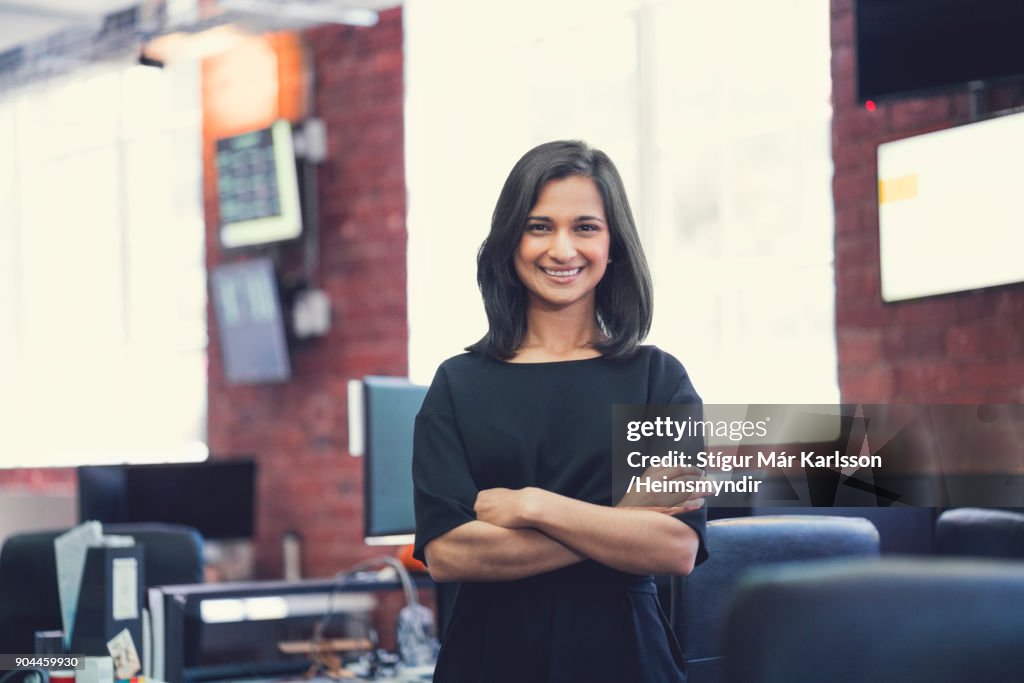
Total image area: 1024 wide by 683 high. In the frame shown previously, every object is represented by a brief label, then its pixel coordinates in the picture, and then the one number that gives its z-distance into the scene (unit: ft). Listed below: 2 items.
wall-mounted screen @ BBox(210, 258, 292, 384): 19.76
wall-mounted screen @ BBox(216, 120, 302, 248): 19.58
